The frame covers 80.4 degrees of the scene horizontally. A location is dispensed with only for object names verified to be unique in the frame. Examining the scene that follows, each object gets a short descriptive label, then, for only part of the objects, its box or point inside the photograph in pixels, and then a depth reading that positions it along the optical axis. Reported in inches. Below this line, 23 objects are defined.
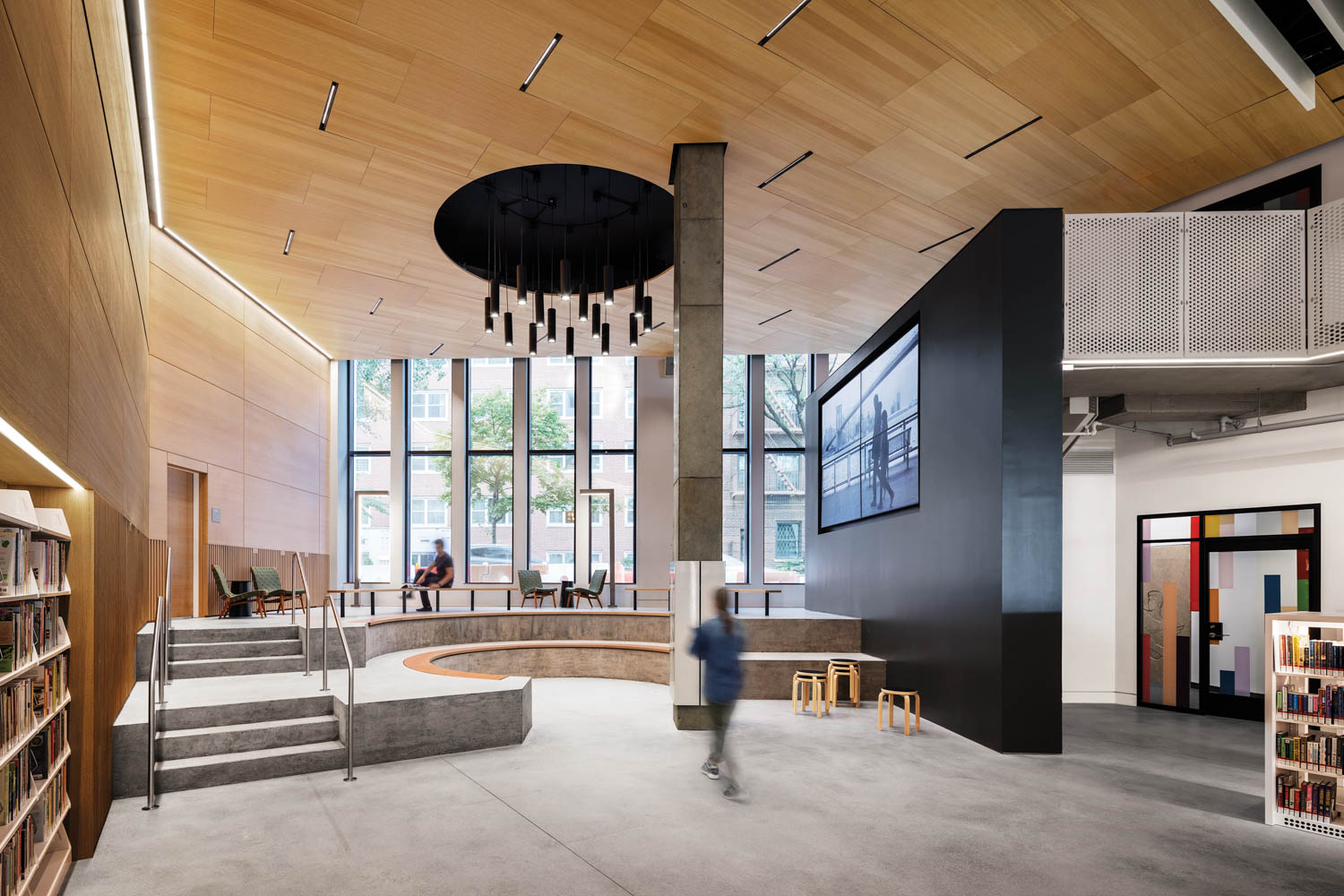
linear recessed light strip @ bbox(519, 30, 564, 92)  225.2
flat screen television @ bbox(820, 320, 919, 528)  341.4
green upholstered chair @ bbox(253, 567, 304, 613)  414.9
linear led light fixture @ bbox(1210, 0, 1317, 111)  182.7
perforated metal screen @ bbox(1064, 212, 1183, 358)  264.8
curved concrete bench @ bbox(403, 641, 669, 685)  413.1
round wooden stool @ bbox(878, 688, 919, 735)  289.5
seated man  487.9
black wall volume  245.4
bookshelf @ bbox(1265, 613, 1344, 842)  181.3
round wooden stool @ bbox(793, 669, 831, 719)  320.2
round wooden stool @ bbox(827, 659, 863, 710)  328.8
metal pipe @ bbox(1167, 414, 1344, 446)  296.2
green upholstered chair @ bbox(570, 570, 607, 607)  546.3
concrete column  281.7
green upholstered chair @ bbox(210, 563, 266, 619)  388.8
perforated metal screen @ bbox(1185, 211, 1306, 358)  266.8
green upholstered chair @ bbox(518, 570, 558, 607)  542.5
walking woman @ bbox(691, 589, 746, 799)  201.0
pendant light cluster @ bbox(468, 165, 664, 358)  357.4
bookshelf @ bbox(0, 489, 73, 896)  116.4
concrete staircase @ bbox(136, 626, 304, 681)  291.6
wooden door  393.1
